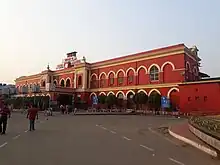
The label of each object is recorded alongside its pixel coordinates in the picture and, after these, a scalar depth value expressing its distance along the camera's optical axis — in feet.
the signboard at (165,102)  86.76
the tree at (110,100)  105.35
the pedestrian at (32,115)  33.74
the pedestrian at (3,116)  28.63
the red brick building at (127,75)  92.64
